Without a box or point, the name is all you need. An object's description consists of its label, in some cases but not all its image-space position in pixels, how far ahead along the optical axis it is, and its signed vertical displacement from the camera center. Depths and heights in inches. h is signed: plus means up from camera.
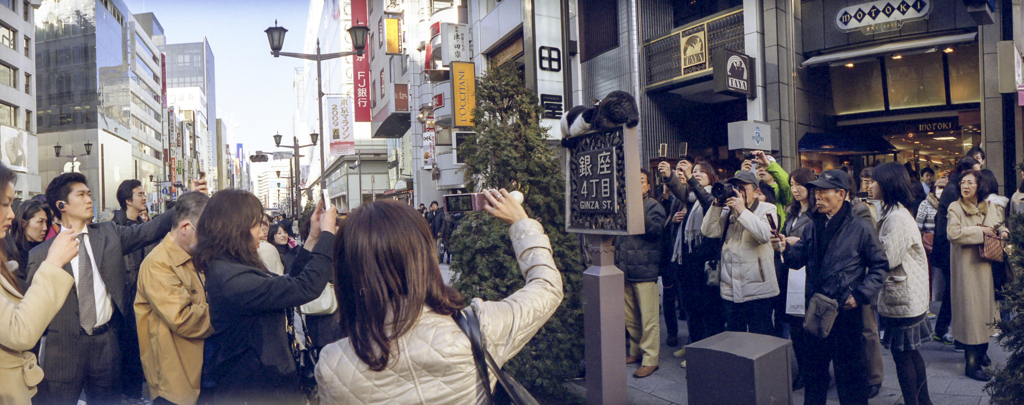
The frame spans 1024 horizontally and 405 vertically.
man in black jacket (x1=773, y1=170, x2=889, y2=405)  155.2 -21.3
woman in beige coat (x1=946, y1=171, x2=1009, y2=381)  206.1 -28.5
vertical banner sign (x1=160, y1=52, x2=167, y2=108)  3405.5 +788.5
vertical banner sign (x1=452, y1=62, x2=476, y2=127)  809.5 +158.5
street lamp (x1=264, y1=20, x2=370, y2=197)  625.3 +181.7
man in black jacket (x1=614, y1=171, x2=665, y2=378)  229.1 -27.5
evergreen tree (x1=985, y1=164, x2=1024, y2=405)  124.9 -33.5
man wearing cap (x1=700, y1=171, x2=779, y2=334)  190.9 -23.0
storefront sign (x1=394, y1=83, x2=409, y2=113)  1396.4 +260.6
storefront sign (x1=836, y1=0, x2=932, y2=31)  463.8 +143.8
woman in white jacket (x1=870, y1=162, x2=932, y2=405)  161.9 -25.6
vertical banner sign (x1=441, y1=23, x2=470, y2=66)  936.9 +257.7
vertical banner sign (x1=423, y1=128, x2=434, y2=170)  1131.9 +113.2
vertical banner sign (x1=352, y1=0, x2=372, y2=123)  1642.5 +387.9
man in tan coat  119.8 -21.1
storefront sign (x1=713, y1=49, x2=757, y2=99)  466.0 +98.8
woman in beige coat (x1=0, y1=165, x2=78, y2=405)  89.4 -14.2
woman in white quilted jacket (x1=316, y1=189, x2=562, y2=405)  65.1 -13.0
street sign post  151.7 -10.2
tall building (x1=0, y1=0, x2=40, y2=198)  1460.4 +319.0
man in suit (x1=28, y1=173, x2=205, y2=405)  140.7 -22.8
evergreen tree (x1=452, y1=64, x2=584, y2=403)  183.3 -6.1
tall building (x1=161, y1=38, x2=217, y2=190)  5305.1 +1412.1
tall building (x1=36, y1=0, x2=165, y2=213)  2060.8 +468.8
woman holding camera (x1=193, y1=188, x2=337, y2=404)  103.7 -14.5
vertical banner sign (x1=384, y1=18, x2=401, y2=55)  1471.5 +426.2
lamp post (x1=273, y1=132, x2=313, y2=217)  1028.9 +120.6
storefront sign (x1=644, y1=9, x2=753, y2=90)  527.2 +143.0
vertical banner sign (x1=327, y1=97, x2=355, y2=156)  1512.1 +232.4
